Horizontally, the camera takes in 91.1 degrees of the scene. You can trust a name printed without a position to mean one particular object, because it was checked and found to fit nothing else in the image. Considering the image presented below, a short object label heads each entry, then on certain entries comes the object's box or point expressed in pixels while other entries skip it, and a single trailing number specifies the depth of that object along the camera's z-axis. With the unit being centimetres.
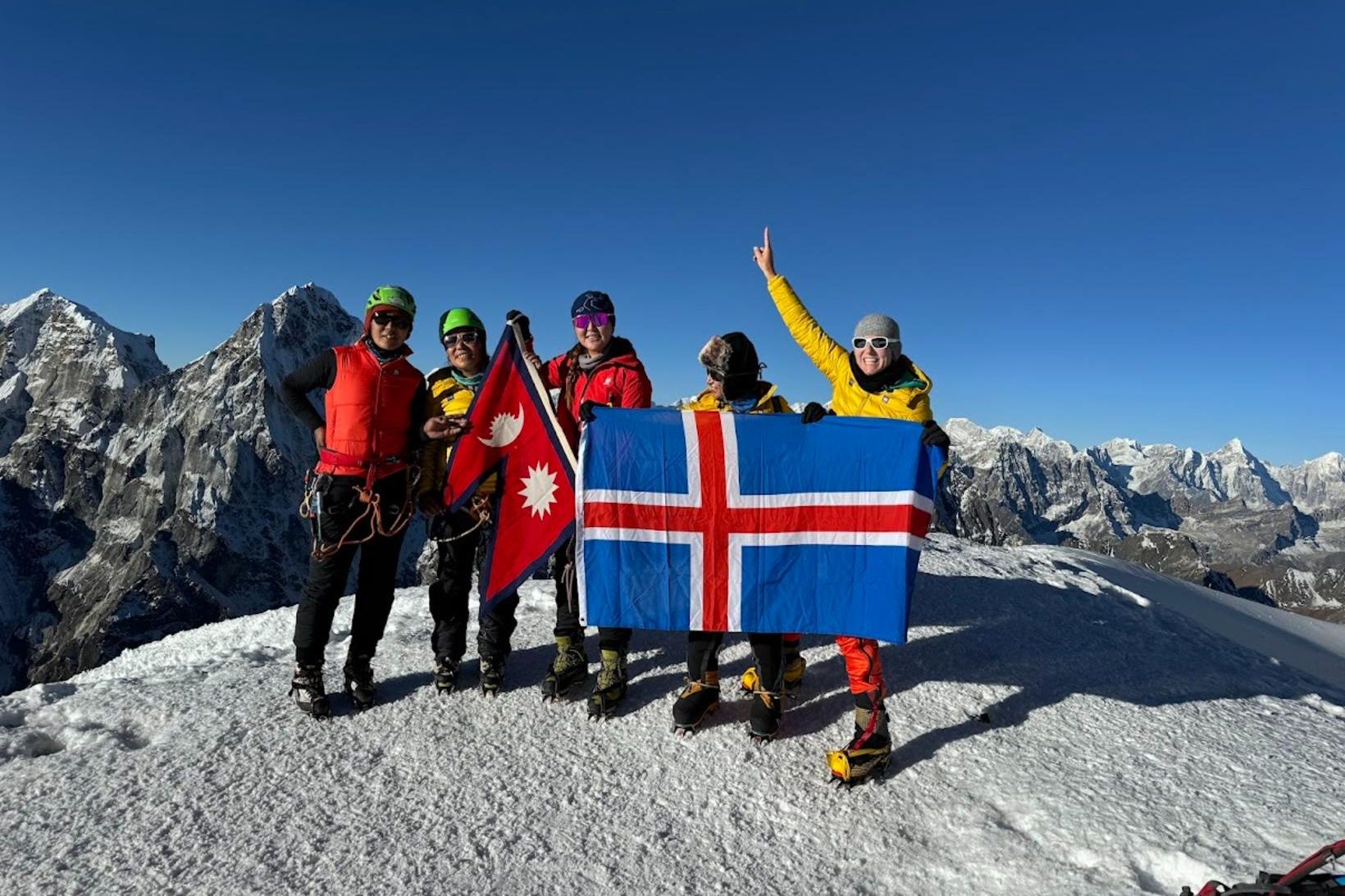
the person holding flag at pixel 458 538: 662
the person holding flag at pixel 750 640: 571
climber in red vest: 597
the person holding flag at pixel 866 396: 521
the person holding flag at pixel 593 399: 630
